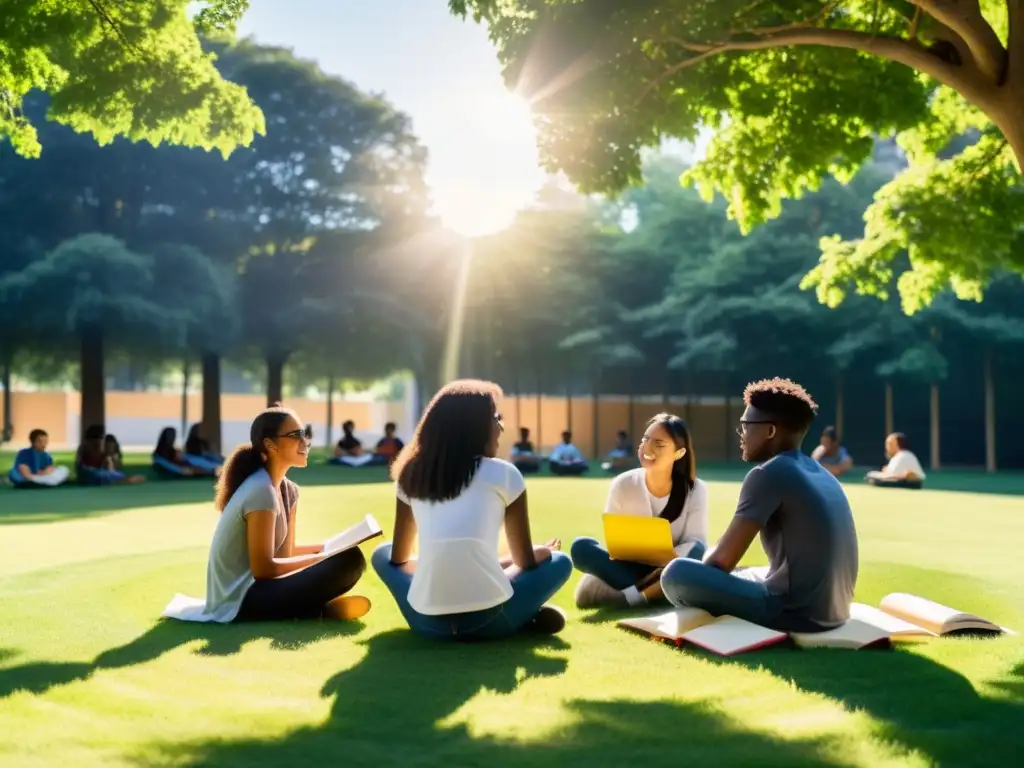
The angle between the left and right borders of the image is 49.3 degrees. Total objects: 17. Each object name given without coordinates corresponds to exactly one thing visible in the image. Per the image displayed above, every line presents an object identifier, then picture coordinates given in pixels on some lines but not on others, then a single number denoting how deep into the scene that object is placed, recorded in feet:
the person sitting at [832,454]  80.74
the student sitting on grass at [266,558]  23.53
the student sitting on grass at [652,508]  26.30
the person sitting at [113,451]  74.79
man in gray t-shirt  20.16
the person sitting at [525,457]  93.79
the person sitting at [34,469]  68.39
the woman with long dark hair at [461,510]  20.76
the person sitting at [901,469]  73.46
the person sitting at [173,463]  80.02
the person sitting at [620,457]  99.60
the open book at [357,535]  23.62
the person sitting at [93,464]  72.43
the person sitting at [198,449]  80.75
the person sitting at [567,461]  89.61
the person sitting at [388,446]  92.48
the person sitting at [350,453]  93.66
